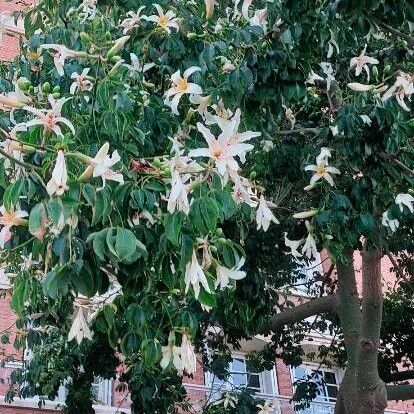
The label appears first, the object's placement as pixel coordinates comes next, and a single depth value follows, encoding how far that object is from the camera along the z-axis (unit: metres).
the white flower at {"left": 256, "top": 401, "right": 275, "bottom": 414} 6.53
